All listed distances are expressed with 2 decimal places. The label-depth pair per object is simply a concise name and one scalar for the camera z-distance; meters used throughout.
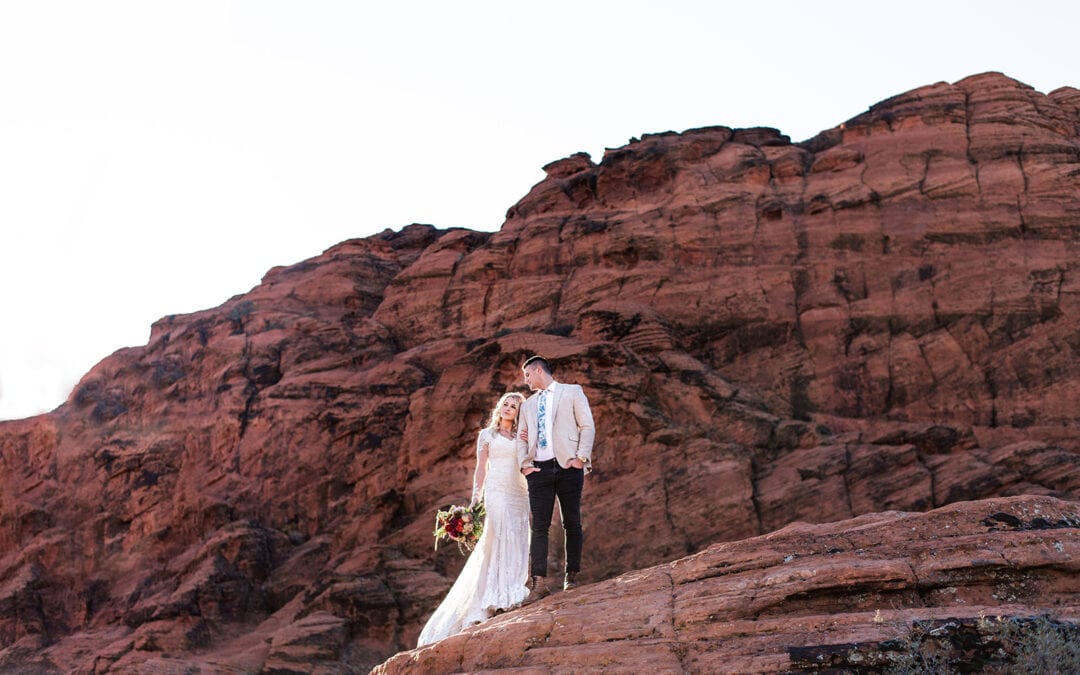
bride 13.34
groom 12.70
